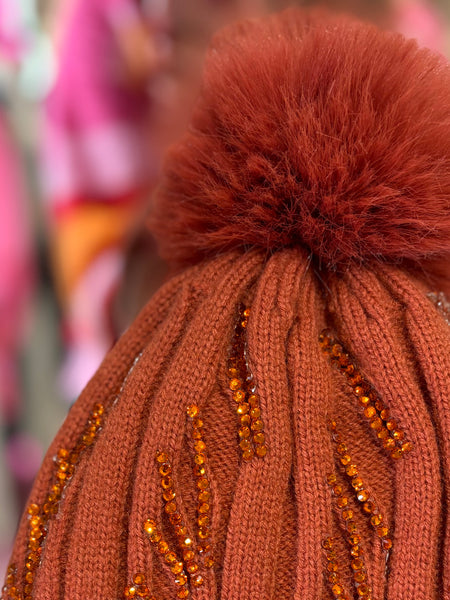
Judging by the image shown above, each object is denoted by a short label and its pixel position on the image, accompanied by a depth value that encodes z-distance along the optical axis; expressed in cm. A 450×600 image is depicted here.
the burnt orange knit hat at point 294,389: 32
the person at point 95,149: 88
